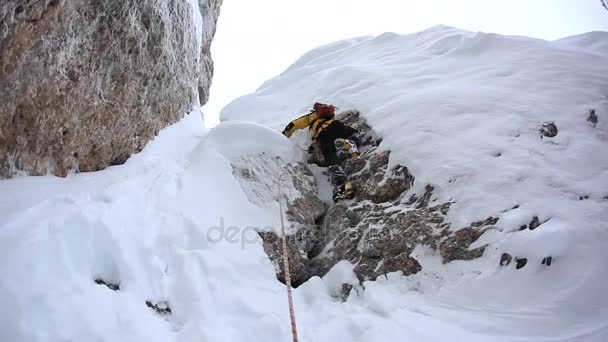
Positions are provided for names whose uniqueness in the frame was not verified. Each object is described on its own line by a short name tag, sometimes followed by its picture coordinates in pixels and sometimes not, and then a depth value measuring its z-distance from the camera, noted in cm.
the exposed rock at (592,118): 552
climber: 623
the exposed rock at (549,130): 545
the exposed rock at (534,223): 407
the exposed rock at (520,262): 373
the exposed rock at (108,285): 320
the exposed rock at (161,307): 325
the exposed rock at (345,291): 424
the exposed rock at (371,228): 443
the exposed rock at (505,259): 384
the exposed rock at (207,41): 1055
